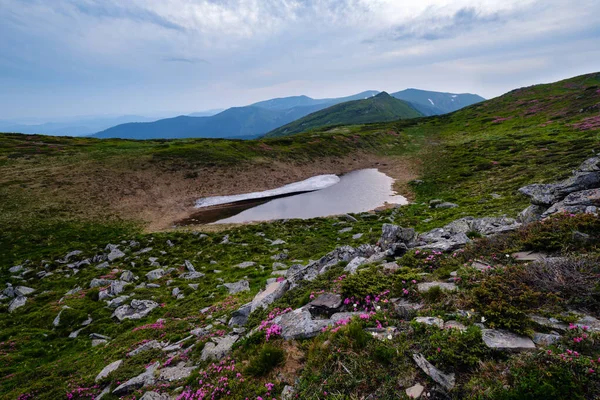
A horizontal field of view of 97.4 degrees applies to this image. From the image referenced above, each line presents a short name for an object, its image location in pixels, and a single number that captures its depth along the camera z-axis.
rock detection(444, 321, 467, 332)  7.23
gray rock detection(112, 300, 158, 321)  16.62
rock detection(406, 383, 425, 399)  5.82
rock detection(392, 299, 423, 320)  8.48
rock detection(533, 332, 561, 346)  6.09
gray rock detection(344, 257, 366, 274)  13.73
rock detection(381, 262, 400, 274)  11.51
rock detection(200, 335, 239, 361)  10.28
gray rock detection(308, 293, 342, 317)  10.06
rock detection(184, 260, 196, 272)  22.98
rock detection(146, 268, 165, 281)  21.67
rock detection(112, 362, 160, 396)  9.97
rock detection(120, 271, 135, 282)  21.43
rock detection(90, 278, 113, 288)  20.59
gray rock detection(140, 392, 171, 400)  8.99
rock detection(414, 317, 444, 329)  7.50
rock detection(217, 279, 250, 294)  18.28
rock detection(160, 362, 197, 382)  9.95
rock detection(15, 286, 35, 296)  20.28
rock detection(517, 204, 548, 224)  15.06
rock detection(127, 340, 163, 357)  12.51
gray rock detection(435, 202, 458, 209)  30.96
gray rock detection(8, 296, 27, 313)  18.59
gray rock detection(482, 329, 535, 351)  6.19
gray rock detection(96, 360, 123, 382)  11.29
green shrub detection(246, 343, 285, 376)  8.08
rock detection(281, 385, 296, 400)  6.85
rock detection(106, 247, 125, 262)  26.16
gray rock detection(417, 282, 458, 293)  9.18
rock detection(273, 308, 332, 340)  8.91
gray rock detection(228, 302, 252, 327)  12.95
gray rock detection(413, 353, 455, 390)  5.81
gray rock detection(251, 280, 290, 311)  13.32
